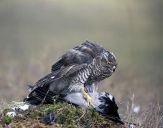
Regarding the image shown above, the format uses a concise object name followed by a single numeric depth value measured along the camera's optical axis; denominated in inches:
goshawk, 477.4
